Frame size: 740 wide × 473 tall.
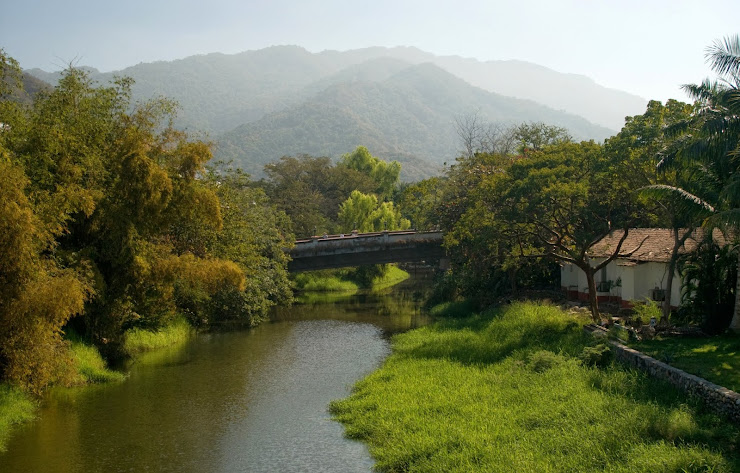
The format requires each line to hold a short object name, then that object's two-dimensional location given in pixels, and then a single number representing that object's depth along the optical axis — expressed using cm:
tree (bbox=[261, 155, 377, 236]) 6322
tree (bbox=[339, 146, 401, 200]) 9269
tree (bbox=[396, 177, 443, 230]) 4022
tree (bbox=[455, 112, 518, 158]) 5214
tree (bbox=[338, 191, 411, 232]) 6562
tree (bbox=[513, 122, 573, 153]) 5288
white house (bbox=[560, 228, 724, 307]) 2711
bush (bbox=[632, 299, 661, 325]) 2239
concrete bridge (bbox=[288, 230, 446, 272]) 4144
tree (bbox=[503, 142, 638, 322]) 2445
